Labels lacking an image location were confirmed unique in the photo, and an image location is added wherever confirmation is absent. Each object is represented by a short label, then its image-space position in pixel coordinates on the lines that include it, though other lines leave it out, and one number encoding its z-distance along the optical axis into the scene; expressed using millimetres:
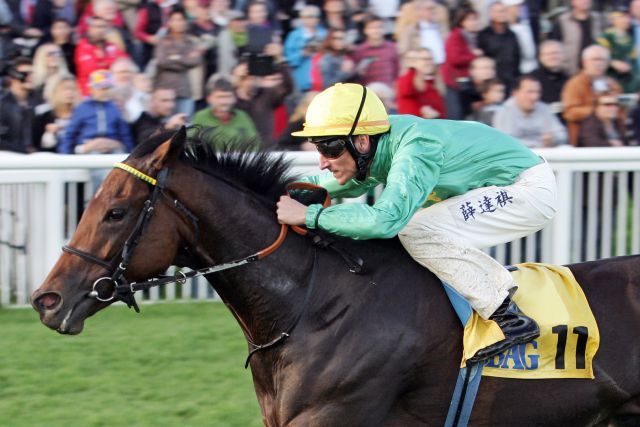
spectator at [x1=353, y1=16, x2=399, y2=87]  19672
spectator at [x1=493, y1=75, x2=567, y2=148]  17156
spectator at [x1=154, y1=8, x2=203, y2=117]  18703
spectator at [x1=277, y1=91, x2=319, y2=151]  16187
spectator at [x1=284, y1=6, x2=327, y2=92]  19425
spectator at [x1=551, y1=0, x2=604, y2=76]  21250
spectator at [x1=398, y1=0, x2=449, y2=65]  20359
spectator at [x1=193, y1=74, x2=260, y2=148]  16531
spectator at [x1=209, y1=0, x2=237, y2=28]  19953
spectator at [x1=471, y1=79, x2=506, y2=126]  17687
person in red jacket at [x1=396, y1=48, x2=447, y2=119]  18141
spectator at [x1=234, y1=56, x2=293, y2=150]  17641
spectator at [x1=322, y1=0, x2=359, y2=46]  20594
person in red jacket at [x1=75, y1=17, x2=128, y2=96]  18750
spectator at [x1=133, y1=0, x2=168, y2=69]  19828
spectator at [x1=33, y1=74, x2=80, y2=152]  17031
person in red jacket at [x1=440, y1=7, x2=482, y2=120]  19875
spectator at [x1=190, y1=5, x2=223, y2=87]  19484
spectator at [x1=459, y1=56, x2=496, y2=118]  18516
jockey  7746
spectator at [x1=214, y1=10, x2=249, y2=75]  19734
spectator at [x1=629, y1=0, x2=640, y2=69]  21297
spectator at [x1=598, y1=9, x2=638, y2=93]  20594
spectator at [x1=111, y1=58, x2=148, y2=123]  16937
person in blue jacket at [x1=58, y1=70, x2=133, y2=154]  16359
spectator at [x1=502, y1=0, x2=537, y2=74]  20836
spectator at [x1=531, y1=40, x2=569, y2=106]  19578
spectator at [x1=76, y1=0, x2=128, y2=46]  19172
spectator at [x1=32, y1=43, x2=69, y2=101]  17969
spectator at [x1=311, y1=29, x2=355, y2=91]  19359
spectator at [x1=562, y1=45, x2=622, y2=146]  18172
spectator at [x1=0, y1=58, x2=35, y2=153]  17125
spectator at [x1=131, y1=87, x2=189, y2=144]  16641
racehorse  7746
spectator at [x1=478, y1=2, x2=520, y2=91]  20437
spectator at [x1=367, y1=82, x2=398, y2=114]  17984
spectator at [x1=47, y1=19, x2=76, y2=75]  19250
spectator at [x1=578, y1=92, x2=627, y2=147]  17625
